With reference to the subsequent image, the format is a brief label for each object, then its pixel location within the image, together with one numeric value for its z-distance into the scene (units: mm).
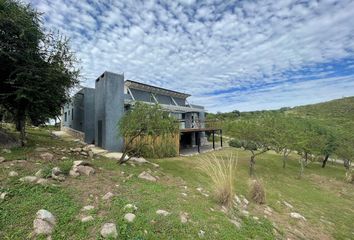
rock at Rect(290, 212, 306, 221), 6977
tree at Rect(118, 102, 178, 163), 8852
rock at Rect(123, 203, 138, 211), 4358
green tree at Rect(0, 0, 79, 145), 7695
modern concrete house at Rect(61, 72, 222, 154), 13102
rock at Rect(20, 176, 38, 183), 5028
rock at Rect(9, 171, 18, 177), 5257
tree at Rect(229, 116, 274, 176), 14773
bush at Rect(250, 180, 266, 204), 7508
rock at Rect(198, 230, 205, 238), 4013
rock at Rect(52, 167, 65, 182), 5393
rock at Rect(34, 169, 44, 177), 5386
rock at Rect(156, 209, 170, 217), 4422
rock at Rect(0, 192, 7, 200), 4334
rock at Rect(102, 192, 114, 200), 4808
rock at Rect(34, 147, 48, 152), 8145
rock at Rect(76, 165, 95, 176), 6163
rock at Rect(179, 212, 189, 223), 4345
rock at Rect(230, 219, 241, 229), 4844
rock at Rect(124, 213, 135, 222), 4023
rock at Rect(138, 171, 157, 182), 7145
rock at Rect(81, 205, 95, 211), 4262
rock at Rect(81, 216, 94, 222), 3915
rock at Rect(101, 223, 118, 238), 3578
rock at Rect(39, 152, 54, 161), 7078
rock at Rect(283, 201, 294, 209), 8109
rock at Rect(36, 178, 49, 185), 5010
